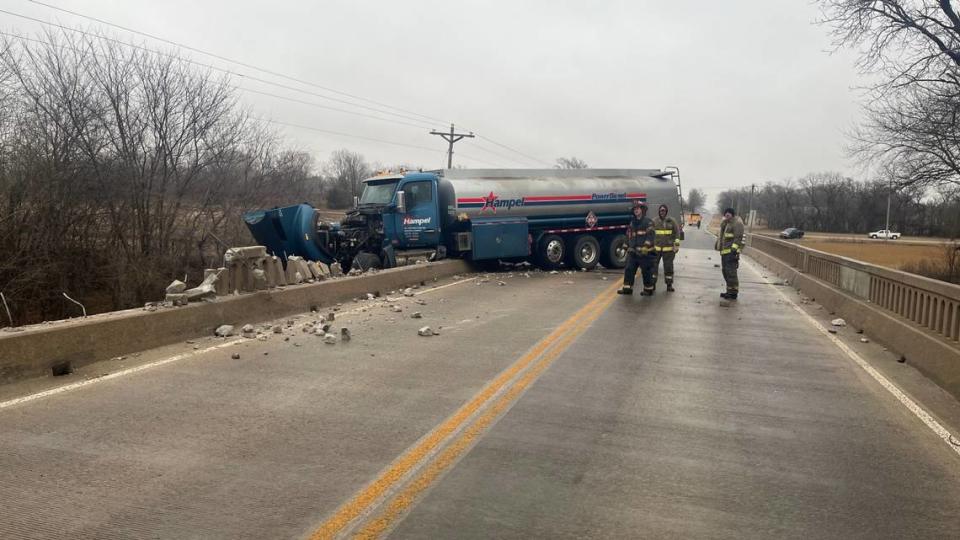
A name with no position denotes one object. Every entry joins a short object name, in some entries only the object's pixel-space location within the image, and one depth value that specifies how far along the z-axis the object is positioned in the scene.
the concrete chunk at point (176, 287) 8.26
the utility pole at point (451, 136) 50.96
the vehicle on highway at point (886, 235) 81.62
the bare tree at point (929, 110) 21.14
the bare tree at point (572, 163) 118.78
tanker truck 17.25
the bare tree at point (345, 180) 66.25
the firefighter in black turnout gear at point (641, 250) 13.41
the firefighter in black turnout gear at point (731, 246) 12.94
